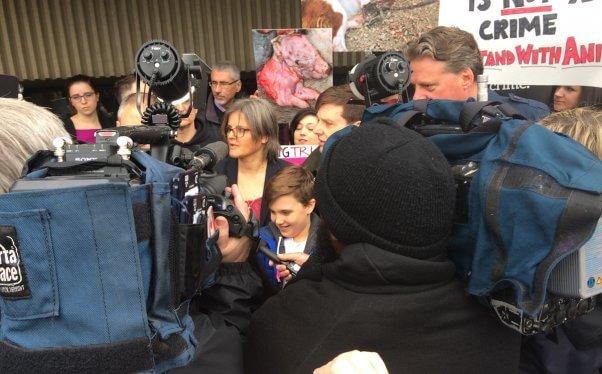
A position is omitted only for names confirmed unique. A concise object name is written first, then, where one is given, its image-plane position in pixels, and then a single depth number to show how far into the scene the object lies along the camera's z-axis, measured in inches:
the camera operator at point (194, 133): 118.4
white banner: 91.4
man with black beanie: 36.6
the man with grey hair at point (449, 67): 92.8
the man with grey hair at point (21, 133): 37.7
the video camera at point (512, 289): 33.4
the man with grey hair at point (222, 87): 149.3
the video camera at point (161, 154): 33.3
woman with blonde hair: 50.4
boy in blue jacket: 84.9
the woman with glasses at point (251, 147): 102.3
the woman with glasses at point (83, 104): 145.8
